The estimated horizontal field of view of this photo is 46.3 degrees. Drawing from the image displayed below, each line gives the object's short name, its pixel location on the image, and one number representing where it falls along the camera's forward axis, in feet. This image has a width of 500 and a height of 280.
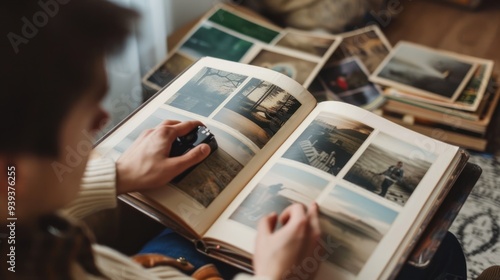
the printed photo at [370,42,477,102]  4.83
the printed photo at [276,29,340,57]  5.09
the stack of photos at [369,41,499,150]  4.63
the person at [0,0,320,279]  1.44
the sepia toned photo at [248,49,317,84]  4.79
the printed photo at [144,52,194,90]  4.66
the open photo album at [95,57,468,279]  2.35
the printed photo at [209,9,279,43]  5.23
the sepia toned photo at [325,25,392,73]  5.22
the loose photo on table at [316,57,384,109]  4.86
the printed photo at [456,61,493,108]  4.68
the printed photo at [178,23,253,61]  4.99
